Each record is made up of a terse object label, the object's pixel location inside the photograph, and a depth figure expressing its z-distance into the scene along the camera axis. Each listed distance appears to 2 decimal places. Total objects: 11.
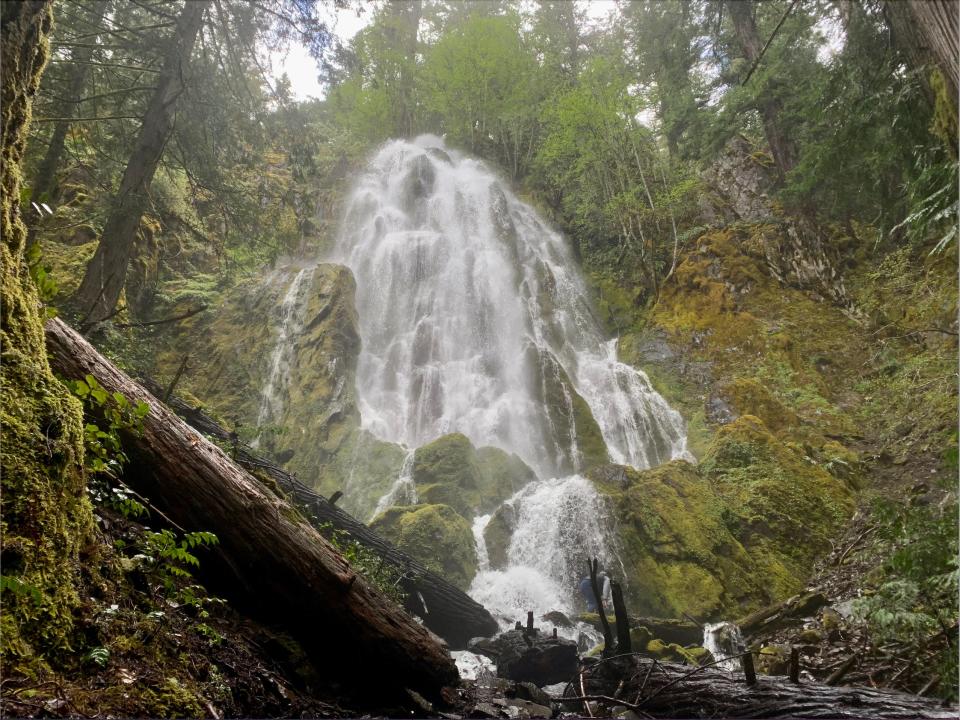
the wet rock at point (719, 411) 12.63
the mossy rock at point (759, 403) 11.58
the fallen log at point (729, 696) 2.96
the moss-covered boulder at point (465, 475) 11.13
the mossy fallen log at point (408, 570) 5.88
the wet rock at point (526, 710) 3.90
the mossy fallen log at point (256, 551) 3.13
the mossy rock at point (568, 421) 13.47
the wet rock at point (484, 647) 6.05
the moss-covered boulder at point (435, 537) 8.92
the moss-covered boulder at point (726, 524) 7.66
